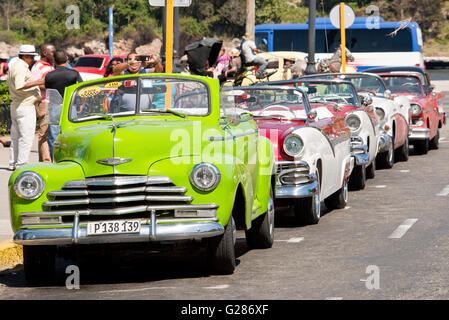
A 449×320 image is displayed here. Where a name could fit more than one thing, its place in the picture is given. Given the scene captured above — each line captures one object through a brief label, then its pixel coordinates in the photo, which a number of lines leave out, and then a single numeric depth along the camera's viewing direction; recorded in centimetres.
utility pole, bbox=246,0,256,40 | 4847
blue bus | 4984
